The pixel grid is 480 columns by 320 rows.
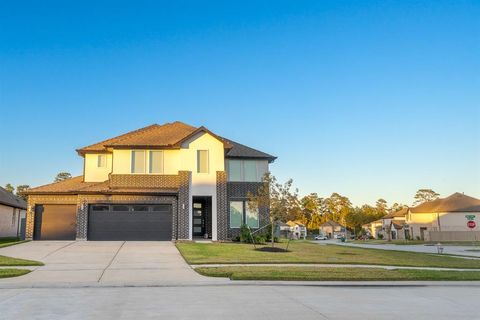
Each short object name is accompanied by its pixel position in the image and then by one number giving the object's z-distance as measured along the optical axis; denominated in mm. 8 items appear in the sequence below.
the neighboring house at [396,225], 69719
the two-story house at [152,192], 24922
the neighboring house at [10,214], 32969
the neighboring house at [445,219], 55375
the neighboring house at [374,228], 82156
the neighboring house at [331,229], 99500
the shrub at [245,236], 25156
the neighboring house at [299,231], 94575
